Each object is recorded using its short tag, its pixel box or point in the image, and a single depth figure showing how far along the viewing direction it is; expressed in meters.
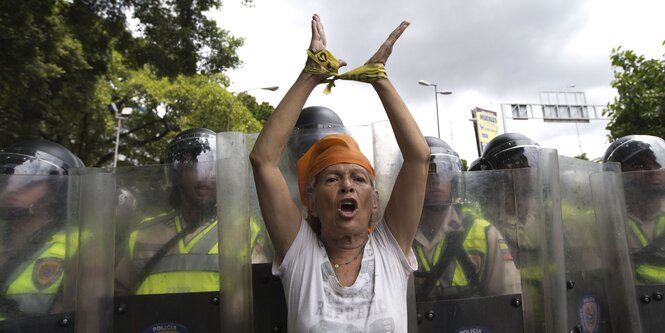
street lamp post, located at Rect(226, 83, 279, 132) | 18.97
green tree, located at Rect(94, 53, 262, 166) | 18.98
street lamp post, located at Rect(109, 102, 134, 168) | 18.38
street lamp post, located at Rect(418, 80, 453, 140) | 23.33
